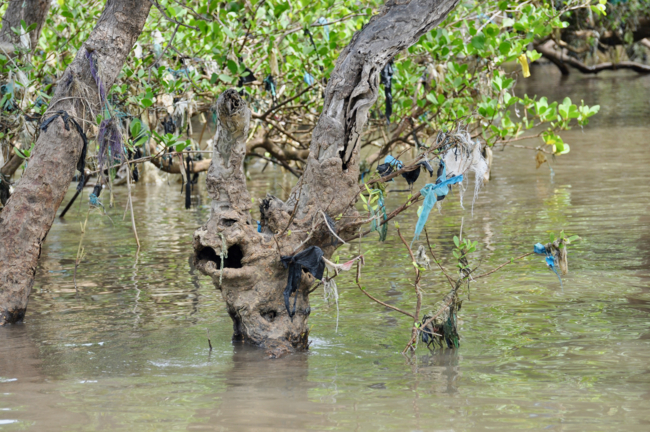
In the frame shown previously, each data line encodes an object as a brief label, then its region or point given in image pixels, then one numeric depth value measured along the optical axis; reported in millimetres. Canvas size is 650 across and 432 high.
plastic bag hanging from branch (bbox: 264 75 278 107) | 18172
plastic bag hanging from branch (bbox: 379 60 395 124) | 13812
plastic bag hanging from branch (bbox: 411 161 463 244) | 9977
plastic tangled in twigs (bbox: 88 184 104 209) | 13055
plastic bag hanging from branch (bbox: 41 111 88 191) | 12961
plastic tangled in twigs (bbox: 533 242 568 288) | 10398
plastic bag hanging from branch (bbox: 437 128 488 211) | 10375
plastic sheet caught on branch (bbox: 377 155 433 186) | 10969
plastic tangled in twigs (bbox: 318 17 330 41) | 19362
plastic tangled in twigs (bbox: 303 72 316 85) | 20844
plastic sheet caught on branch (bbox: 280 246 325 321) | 10383
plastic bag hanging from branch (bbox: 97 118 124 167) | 12875
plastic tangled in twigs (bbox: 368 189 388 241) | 10332
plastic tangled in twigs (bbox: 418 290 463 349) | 10805
